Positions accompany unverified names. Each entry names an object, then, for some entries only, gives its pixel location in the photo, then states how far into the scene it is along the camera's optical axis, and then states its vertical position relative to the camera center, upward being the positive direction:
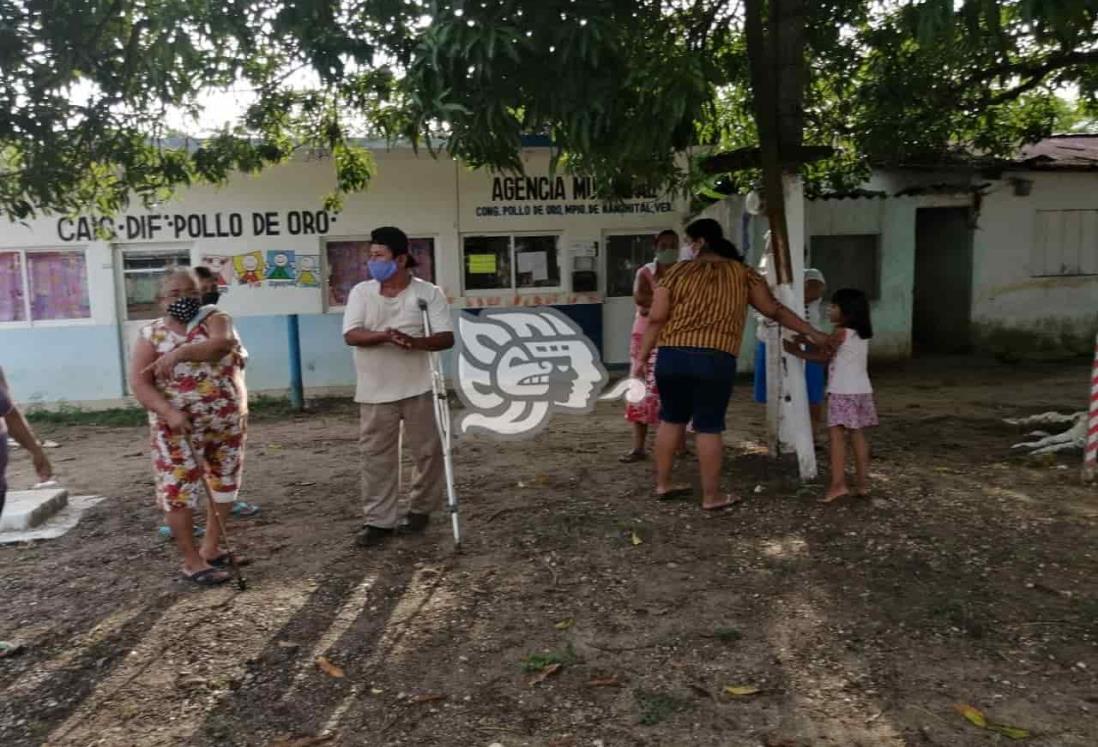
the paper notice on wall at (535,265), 11.55 +0.01
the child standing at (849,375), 5.22 -0.66
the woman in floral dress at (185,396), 4.22 -0.58
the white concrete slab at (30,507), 5.54 -1.46
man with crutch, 4.86 -0.52
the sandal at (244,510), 5.81 -1.52
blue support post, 10.35 -1.09
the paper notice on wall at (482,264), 11.38 +0.04
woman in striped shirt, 5.12 -0.41
